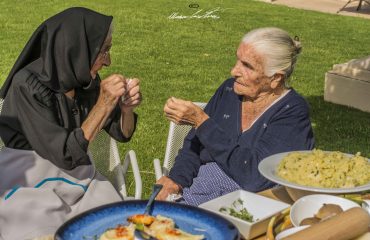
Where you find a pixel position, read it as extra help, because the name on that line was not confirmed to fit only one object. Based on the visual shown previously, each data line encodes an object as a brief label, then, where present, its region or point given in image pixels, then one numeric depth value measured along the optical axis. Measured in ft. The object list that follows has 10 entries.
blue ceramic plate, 7.32
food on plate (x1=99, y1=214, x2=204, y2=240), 7.27
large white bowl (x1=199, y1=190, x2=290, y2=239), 7.97
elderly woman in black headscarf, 11.34
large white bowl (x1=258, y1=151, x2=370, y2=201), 8.50
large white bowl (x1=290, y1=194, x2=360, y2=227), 8.12
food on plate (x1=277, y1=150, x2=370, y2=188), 8.75
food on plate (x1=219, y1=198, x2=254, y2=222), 8.42
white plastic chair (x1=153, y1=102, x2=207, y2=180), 13.88
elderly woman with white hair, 11.36
